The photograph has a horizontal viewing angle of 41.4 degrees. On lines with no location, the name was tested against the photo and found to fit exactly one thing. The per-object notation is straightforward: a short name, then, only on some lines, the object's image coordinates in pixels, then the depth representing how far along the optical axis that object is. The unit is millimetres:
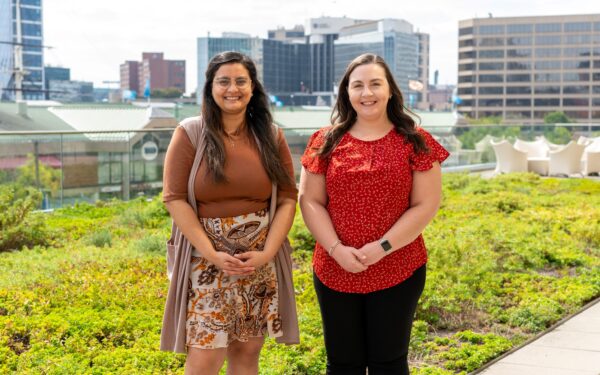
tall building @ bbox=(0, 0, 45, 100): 168375
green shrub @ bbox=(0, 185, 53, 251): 9141
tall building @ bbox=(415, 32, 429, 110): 181500
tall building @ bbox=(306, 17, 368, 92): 162500
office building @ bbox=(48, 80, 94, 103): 187750
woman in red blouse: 3566
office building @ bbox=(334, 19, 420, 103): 137500
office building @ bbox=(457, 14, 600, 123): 164125
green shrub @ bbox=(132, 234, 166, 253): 8484
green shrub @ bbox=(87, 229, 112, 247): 9258
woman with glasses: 3539
